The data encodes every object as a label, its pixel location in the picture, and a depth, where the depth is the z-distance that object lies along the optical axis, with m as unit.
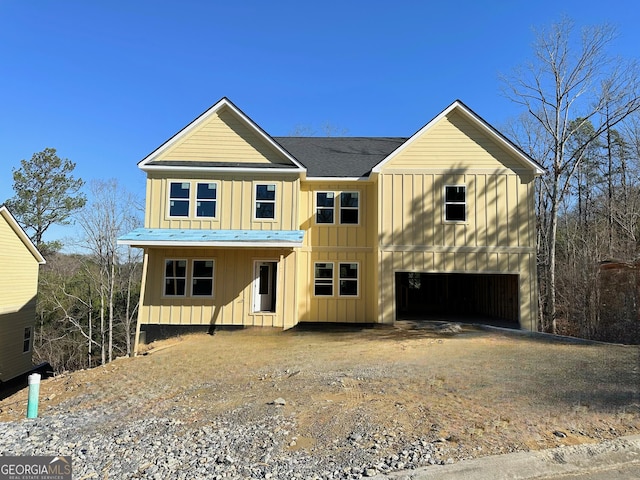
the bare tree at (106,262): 25.47
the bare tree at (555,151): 18.80
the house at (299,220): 13.70
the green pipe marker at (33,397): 6.51
